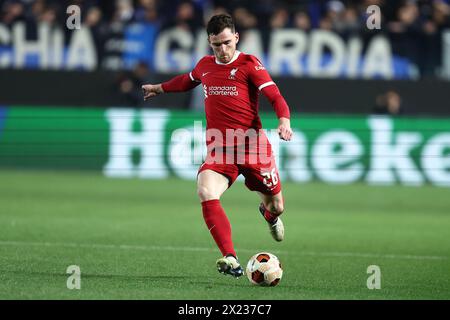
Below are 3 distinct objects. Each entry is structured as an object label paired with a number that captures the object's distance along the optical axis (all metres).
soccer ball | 16.72
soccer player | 17.72
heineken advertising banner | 37.84
